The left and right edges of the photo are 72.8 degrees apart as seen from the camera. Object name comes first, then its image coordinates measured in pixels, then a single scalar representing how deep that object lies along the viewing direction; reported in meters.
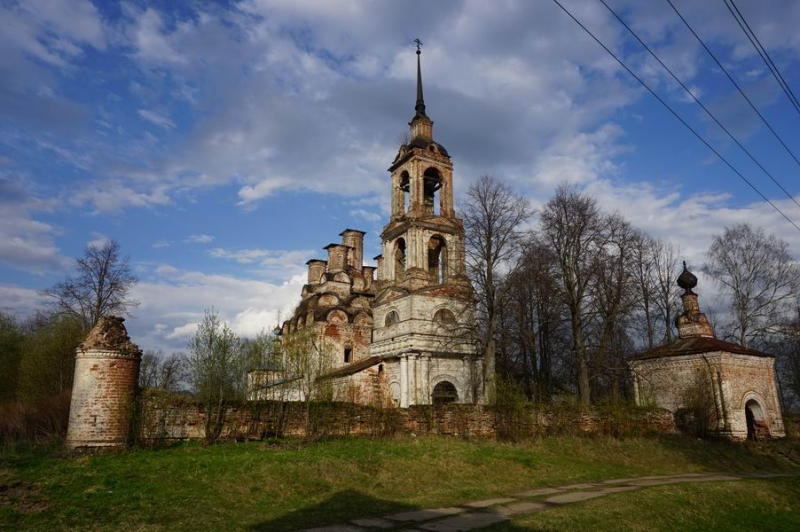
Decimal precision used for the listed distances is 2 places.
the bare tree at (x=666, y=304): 27.77
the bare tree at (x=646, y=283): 26.71
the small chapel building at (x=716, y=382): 18.17
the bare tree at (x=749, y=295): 25.72
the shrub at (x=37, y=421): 12.26
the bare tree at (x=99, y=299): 23.89
